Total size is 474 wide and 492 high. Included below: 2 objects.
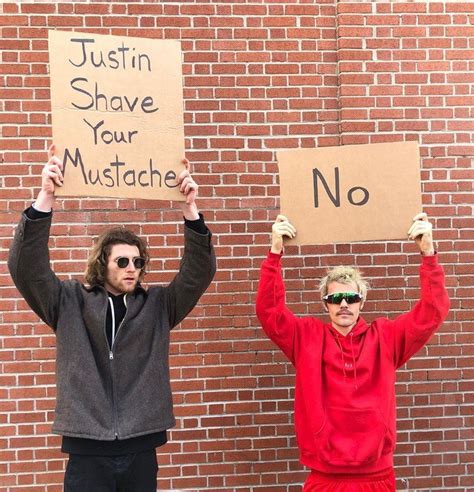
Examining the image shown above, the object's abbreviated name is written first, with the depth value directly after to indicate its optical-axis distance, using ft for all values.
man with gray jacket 8.58
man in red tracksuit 9.42
